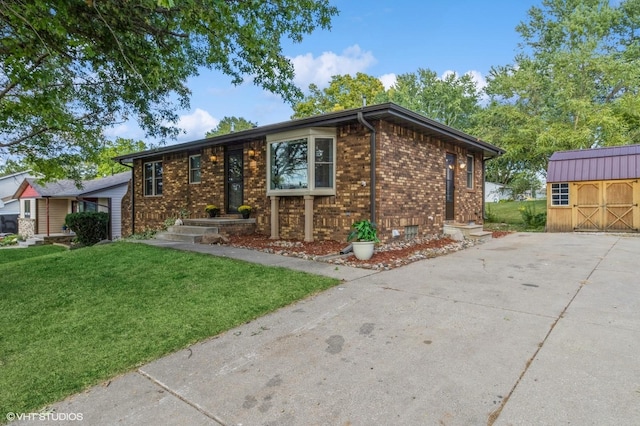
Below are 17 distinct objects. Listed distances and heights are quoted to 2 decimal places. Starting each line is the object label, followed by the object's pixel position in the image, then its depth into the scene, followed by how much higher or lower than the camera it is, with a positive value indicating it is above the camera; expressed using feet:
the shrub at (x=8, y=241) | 64.64 -6.50
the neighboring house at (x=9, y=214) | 82.74 -1.72
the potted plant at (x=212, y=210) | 35.73 -0.24
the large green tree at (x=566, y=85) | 52.95 +21.09
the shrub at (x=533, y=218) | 47.46 -1.33
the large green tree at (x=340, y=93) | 88.38 +30.37
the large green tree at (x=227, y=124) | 152.46 +38.28
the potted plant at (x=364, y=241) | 21.03 -2.04
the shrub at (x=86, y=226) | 52.80 -2.89
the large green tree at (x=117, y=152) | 104.32 +17.33
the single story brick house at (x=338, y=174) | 25.68 +3.13
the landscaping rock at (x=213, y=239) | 29.73 -2.76
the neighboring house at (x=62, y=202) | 63.31 +1.07
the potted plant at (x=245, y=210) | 33.20 -0.22
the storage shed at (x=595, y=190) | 37.58 +2.20
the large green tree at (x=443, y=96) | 101.91 +34.38
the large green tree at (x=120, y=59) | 13.73 +7.41
